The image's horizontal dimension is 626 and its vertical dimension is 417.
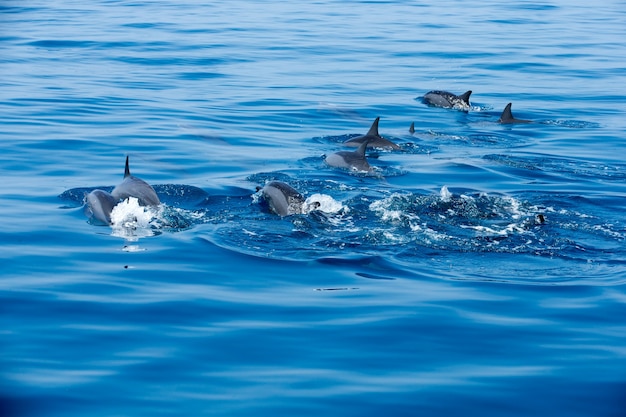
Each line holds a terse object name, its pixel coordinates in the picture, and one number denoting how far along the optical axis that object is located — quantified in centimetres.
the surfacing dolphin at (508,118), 2006
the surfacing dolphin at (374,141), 1739
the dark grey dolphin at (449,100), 2192
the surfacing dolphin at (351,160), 1546
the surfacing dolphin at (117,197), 1216
